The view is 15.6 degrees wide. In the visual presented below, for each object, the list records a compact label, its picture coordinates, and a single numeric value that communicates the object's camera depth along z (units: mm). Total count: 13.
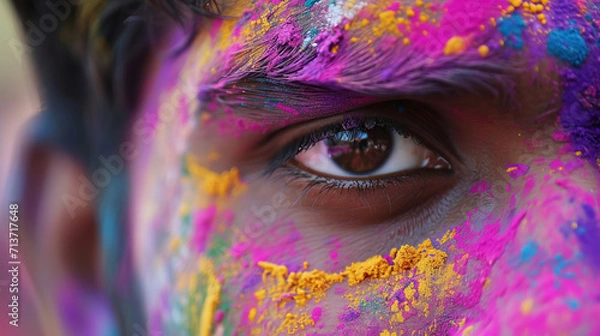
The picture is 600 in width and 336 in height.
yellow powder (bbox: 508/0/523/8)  384
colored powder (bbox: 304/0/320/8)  389
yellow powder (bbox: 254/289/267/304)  397
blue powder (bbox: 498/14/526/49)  382
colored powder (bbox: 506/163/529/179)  388
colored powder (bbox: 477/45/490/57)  381
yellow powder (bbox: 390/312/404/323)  388
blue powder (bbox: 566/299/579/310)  373
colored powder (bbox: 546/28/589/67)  383
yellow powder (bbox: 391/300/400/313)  389
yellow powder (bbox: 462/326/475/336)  381
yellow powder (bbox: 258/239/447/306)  390
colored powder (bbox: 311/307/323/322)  393
